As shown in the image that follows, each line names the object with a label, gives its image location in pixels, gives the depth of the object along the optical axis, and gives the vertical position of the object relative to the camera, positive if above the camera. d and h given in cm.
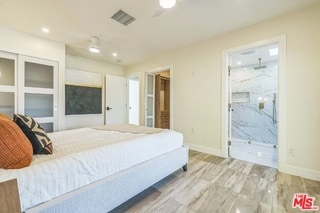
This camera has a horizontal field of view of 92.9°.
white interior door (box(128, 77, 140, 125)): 542 +14
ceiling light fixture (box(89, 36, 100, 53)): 317 +133
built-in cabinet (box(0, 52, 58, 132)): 289 +36
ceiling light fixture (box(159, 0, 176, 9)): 165 +113
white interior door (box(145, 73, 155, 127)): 482 +17
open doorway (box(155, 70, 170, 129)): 516 +21
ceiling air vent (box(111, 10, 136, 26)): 235 +143
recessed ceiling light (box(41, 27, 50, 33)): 280 +143
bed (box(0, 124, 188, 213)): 103 -56
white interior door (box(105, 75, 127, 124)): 481 +21
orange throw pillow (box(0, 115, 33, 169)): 99 -29
